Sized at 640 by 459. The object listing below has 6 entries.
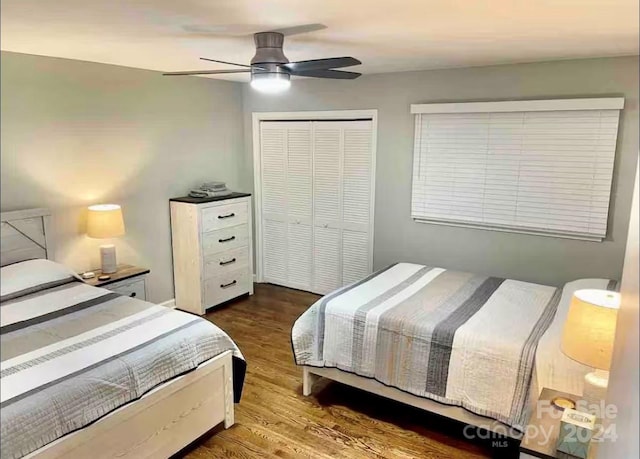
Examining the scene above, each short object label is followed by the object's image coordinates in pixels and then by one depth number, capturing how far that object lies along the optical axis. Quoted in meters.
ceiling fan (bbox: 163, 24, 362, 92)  1.74
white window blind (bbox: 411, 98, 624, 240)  1.49
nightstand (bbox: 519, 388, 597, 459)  1.35
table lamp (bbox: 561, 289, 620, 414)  1.28
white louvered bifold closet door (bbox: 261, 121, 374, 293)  3.57
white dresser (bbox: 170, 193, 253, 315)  3.35
